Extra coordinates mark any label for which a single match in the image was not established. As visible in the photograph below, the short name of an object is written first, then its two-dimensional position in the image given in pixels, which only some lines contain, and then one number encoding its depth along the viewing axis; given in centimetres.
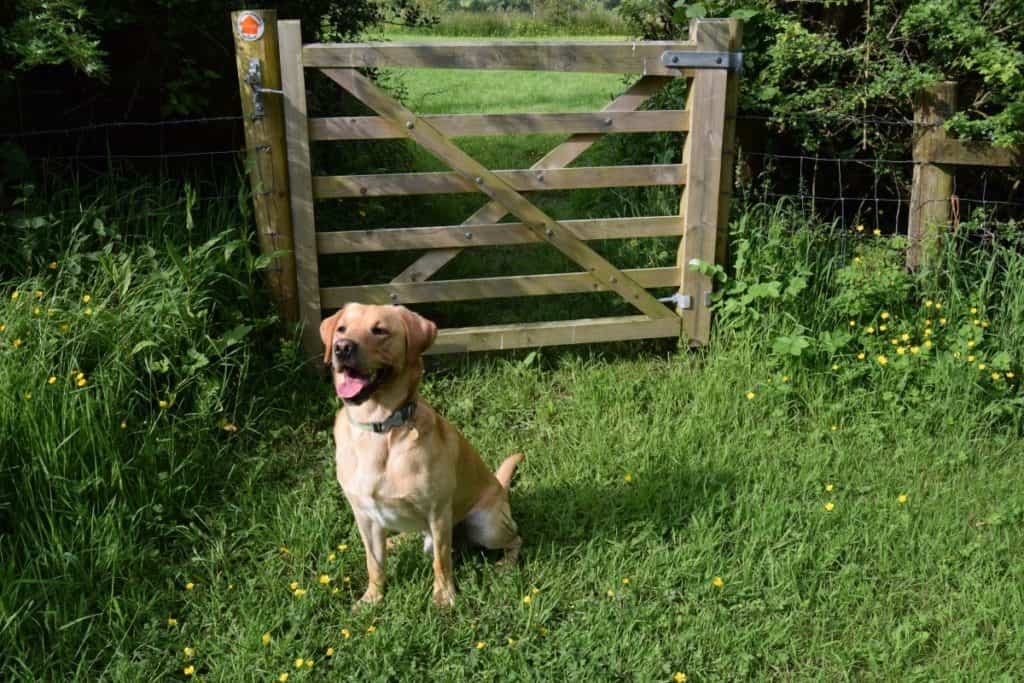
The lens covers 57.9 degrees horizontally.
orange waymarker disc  459
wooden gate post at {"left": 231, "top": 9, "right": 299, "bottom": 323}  462
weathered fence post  521
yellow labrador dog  322
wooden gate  479
